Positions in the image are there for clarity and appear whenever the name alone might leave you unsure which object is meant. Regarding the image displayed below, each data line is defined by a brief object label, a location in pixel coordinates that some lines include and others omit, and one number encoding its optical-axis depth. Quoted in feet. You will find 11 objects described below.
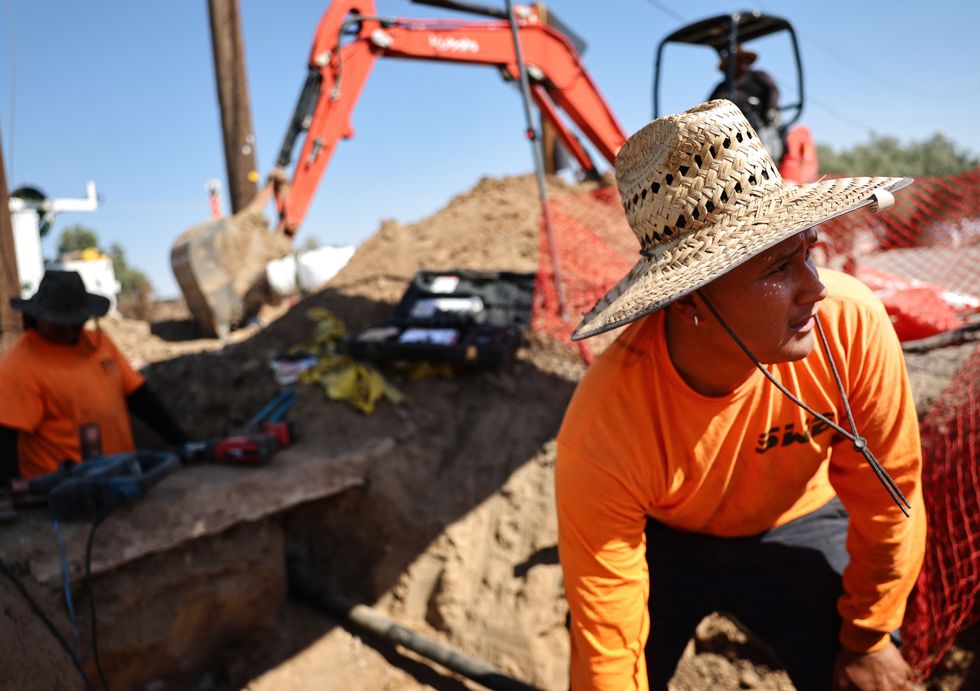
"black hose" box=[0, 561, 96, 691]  8.33
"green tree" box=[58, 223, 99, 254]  85.10
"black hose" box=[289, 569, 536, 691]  9.10
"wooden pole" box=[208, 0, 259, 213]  23.91
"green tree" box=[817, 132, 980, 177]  67.21
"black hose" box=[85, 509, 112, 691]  8.55
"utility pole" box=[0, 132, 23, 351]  13.39
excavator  17.67
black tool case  13.74
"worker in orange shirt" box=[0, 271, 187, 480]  11.35
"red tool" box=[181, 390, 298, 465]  11.64
